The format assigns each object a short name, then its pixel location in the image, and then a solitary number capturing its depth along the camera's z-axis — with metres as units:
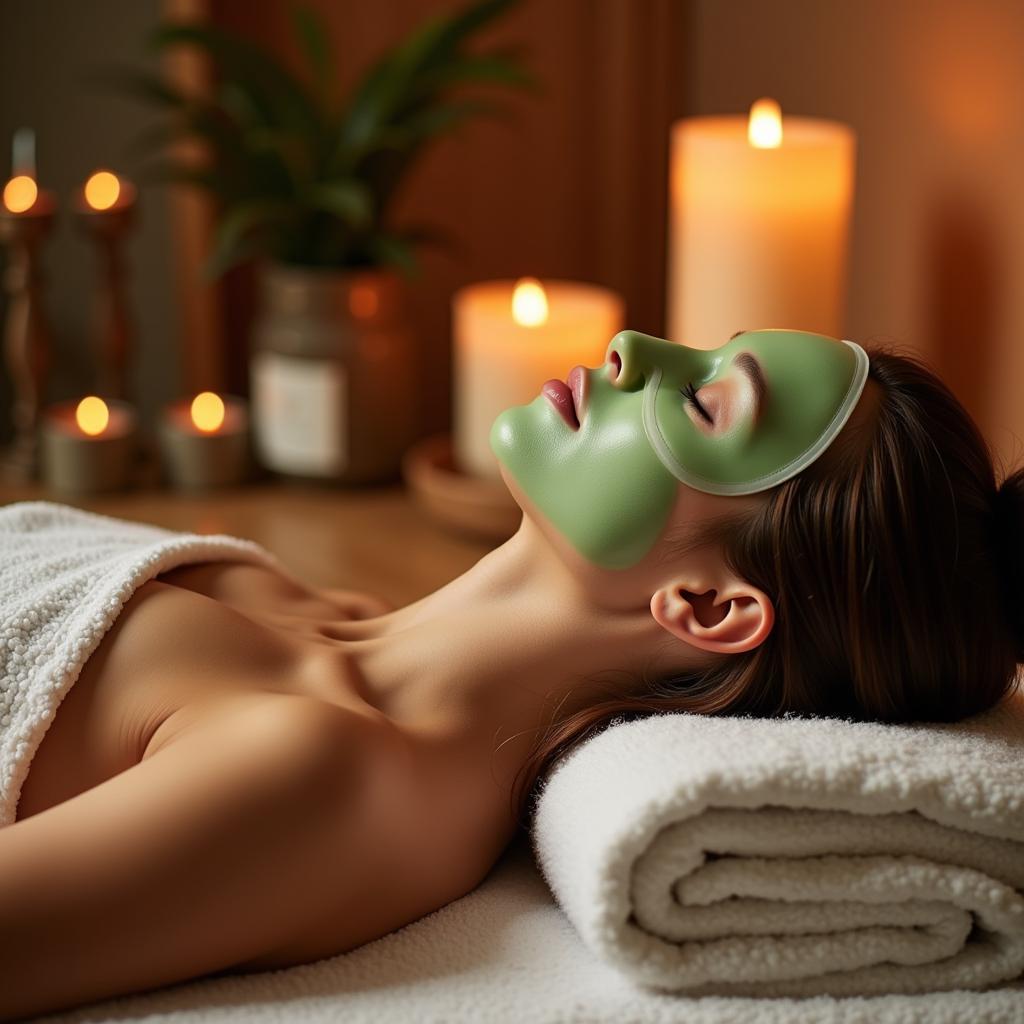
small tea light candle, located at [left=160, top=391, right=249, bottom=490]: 1.55
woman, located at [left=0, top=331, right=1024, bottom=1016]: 0.73
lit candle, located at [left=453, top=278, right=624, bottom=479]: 1.40
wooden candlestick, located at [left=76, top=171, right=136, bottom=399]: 1.55
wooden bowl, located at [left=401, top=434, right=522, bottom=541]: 1.39
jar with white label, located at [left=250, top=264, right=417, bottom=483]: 1.51
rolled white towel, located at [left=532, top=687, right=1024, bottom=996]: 0.68
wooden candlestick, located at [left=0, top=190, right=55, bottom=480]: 1.53
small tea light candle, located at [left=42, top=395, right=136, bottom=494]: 1.53
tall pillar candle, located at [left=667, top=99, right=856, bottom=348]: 1.31
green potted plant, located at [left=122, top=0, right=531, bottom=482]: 1.48
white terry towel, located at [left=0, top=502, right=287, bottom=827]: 0.78
